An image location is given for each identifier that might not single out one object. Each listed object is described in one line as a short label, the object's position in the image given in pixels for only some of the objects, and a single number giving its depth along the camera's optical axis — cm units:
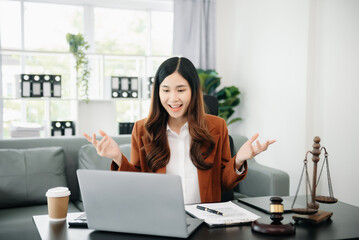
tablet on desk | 135
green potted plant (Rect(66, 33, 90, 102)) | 395
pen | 127
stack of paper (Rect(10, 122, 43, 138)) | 371
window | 450
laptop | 103
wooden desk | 108
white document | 118
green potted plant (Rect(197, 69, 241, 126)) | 455
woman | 164
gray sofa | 250
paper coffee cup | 128
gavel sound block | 108
